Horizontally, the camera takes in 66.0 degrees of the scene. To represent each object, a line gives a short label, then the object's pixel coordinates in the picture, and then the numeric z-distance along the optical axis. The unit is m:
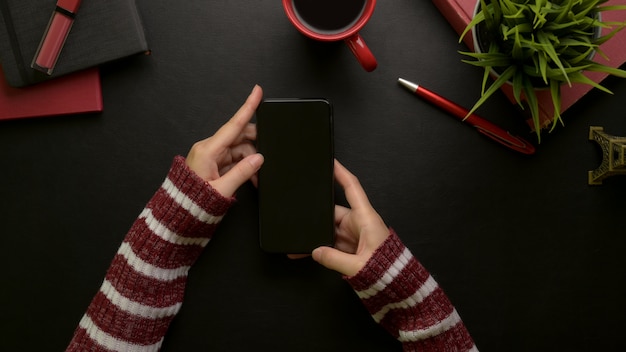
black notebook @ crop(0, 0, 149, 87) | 0.61
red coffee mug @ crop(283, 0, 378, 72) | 0.55
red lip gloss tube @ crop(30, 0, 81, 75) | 0.60
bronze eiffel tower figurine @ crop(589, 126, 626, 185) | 0.60
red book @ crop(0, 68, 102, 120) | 0.64
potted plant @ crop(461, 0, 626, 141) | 0.46
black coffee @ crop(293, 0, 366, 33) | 0.56
